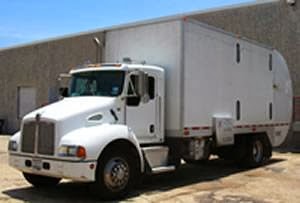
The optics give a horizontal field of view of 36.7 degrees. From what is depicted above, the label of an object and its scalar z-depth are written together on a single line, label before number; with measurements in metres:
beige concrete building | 18.19
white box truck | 8.25
